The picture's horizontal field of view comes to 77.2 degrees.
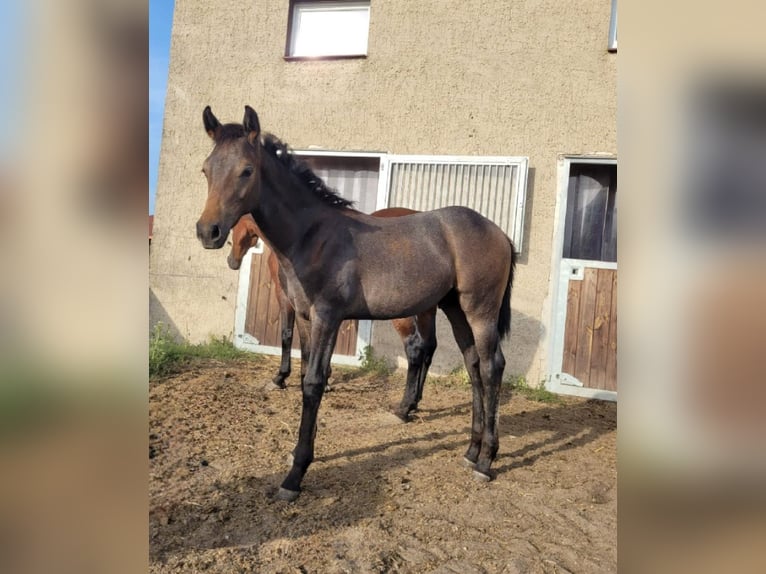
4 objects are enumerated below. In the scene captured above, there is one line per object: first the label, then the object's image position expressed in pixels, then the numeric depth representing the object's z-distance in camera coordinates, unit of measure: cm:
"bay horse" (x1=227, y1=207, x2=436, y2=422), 410
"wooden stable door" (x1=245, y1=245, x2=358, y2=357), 613
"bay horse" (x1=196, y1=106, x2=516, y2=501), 252
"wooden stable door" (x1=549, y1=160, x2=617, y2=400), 523
